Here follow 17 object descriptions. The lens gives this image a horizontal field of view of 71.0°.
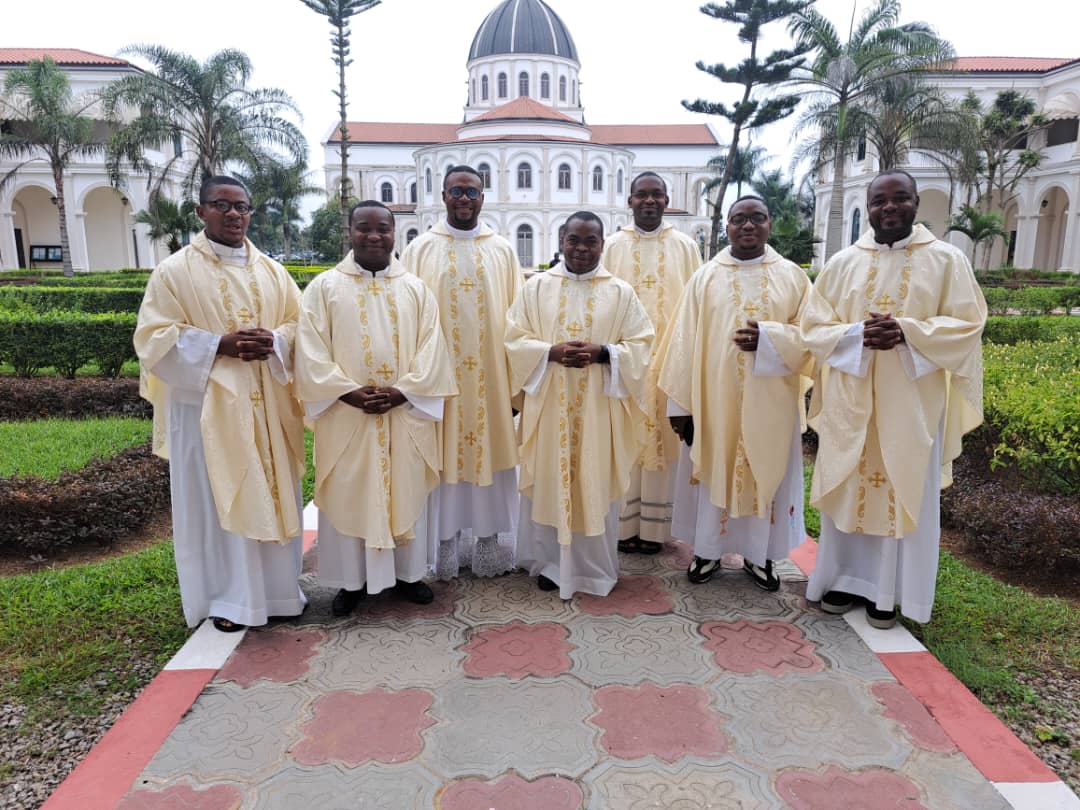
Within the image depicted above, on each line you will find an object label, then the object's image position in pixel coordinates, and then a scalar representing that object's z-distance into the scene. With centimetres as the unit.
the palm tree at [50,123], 2670
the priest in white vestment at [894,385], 359
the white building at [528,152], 4875
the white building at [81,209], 3366
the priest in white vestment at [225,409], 361
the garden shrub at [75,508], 484
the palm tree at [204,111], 2239
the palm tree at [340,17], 2700
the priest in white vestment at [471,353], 437
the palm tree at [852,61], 2148
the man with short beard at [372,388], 379
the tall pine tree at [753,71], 2392
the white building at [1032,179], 3131
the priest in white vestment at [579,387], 407
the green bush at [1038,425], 468
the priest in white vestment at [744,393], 412
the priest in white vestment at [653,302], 479
